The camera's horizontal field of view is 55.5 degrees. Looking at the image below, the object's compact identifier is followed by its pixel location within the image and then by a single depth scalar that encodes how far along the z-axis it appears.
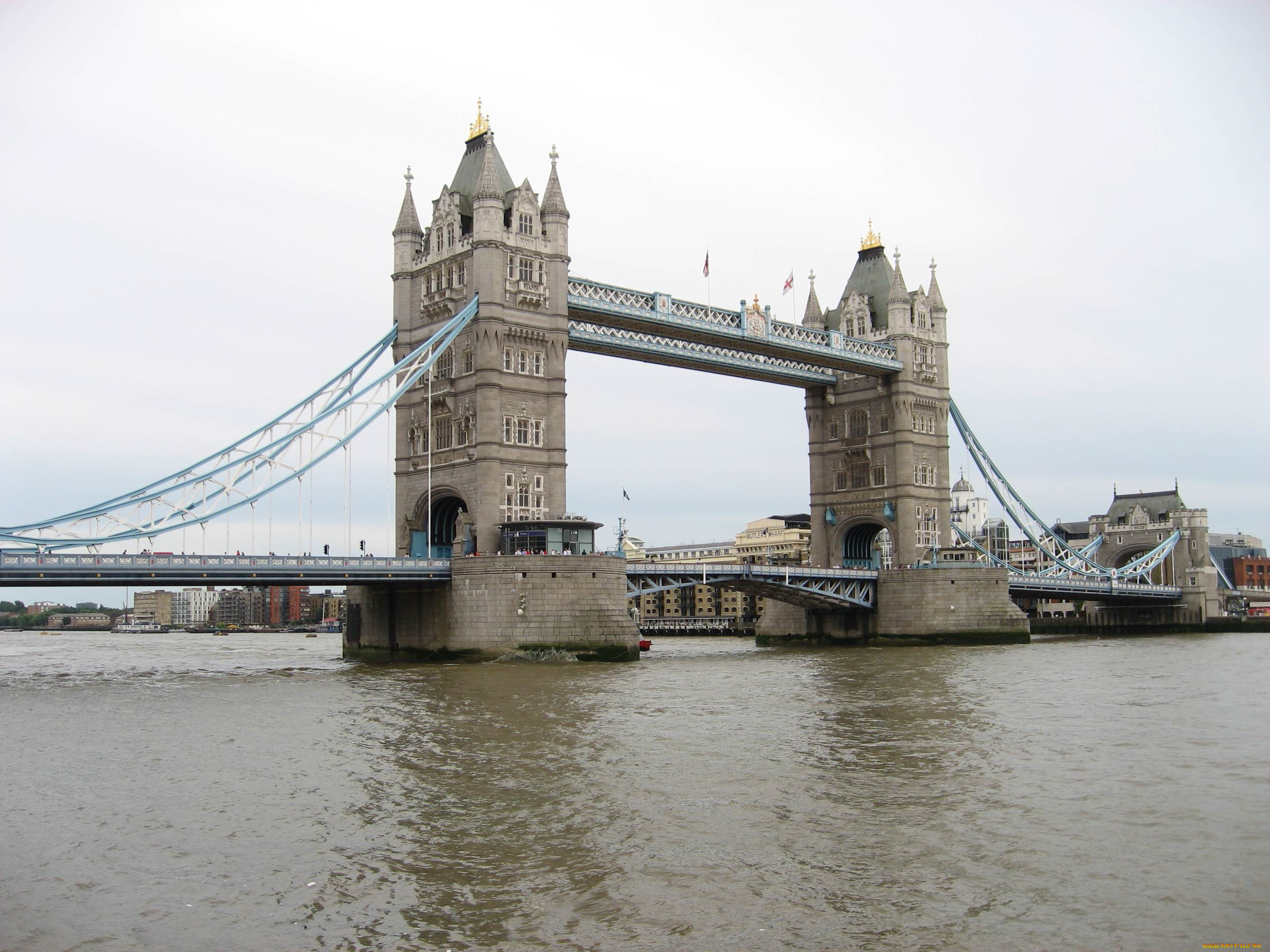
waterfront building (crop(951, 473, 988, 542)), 153.25
